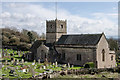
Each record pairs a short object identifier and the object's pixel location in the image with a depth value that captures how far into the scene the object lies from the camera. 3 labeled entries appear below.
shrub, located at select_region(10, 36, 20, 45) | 71.69
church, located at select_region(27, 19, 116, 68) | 32.25
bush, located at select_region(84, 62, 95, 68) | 29.83
